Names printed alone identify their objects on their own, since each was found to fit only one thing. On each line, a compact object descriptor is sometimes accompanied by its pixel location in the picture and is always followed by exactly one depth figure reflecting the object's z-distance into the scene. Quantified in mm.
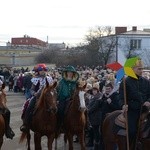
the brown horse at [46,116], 11156
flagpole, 8836
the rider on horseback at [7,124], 11609
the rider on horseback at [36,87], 12008
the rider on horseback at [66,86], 12117
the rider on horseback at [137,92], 8828
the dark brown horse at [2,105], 10844
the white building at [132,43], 72312
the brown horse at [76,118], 11523
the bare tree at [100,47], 69750
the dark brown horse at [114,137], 8945
